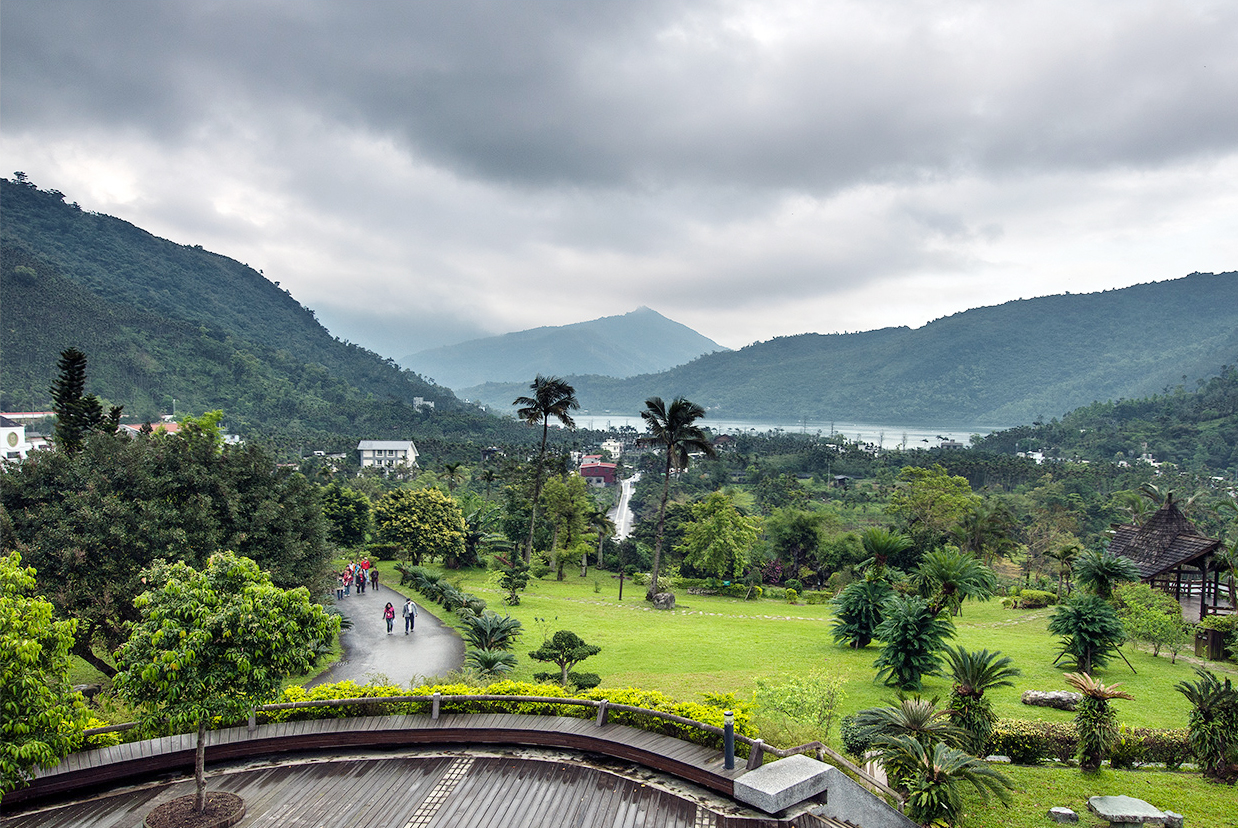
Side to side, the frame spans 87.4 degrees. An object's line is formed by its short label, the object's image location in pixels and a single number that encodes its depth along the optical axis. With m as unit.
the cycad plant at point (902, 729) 10.57
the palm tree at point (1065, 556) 36.66
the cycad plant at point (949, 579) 18.14
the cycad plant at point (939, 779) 9.79
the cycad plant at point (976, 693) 12.42
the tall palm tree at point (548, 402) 34.88
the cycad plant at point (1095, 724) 12.29
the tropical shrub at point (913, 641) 17.61
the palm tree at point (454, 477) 52.65
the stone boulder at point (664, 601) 31.97
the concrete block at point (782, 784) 8.10
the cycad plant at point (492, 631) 19.72
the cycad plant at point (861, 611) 22.08
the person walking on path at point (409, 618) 23.67
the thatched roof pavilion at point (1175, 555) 24.14
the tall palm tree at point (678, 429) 31.23
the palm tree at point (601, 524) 43.59
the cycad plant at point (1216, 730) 12.14
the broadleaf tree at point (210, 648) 8.01
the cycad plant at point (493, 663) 17.45
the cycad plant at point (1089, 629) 19.09
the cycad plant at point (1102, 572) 19.88
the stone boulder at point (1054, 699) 16.41
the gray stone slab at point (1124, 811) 10.39
